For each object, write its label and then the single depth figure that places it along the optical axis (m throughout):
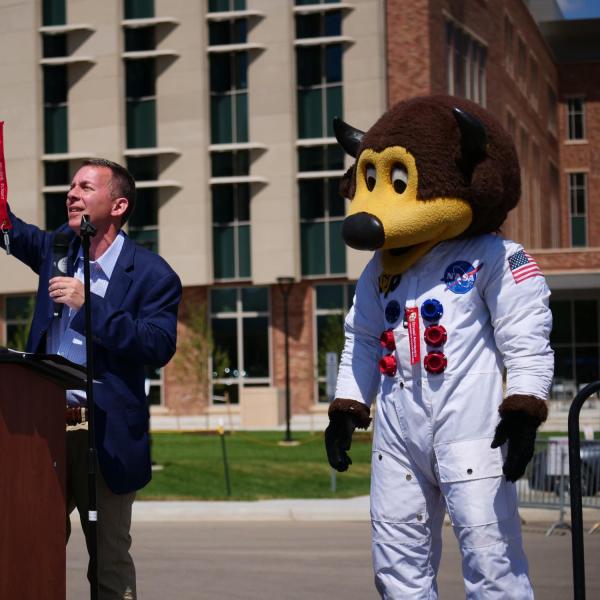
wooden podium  5.11
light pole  30.24
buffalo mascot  5.45
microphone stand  5.25
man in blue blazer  5.66
